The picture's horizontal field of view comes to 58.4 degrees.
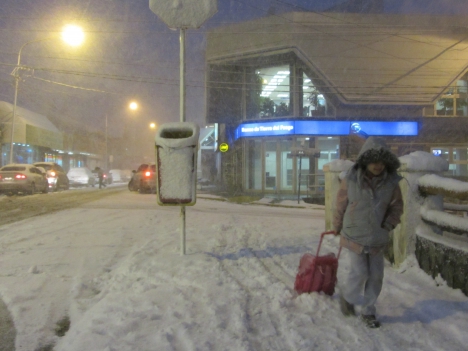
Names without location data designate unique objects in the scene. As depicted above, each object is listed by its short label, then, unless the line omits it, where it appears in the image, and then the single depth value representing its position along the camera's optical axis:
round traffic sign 20.44
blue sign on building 23.73
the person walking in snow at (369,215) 3.63
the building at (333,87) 22.67
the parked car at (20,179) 19.20
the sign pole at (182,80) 6.00
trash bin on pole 5.38
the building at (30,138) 33.12
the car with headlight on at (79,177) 32.12
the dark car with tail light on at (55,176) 23.97
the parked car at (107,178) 35.20
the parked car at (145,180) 21.59
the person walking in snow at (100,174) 27.49
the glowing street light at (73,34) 18.50
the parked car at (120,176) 45.22
